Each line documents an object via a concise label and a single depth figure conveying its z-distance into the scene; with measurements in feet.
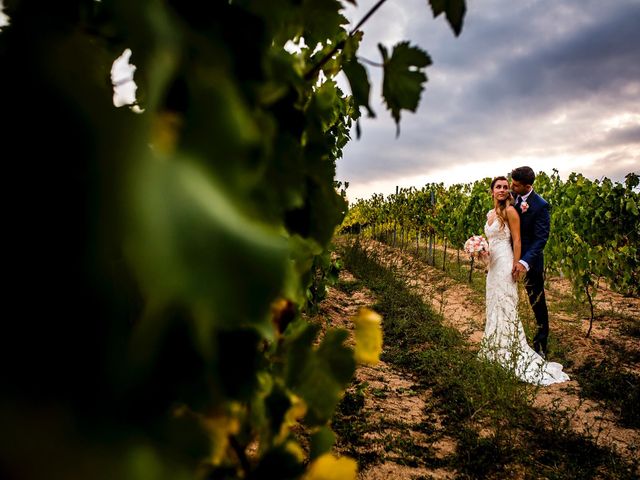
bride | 17.08
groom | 16.97
